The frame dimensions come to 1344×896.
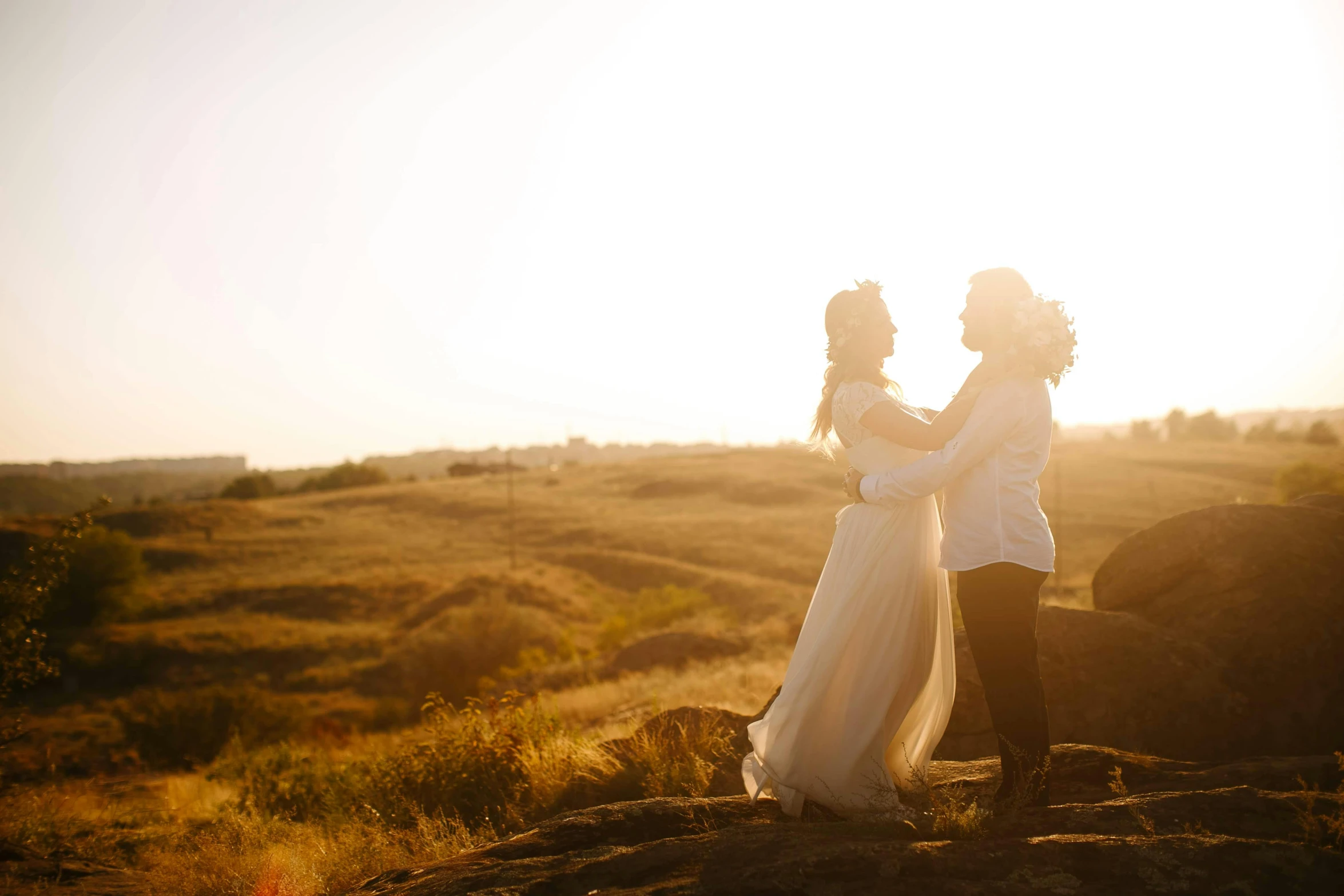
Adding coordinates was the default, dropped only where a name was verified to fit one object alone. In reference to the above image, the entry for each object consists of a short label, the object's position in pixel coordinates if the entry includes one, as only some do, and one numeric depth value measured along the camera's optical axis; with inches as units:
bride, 171.2
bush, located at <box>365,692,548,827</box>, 254.7
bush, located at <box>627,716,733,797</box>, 220.2
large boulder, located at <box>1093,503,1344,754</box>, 228.7
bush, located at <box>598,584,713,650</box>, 1371.8
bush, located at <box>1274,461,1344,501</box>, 1547.7
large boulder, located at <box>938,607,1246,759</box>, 225.6
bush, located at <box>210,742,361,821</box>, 313.0
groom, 157.2
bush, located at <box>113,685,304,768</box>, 933.8
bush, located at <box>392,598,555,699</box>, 1279.5
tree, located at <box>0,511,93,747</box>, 326.6
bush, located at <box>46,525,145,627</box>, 1653.5
